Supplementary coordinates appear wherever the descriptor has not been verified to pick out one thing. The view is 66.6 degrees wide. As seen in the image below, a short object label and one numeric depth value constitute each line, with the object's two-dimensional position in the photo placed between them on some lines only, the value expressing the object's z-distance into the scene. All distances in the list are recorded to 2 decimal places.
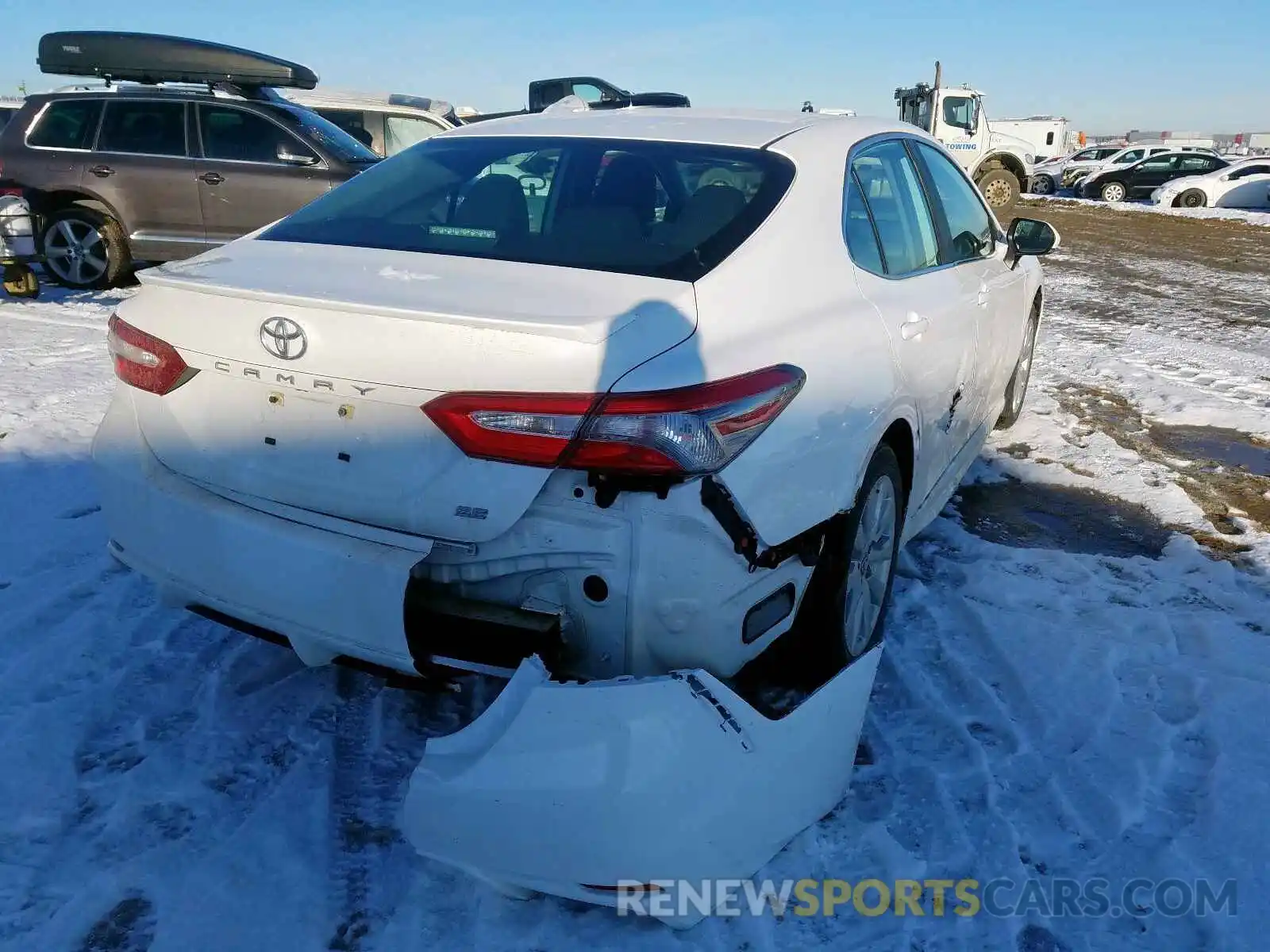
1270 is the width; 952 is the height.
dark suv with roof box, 8.39
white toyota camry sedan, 1.84
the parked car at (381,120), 13.45
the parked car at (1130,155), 27.42
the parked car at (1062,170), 30.33
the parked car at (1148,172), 26.94
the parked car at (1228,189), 23.80
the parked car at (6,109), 15.80
